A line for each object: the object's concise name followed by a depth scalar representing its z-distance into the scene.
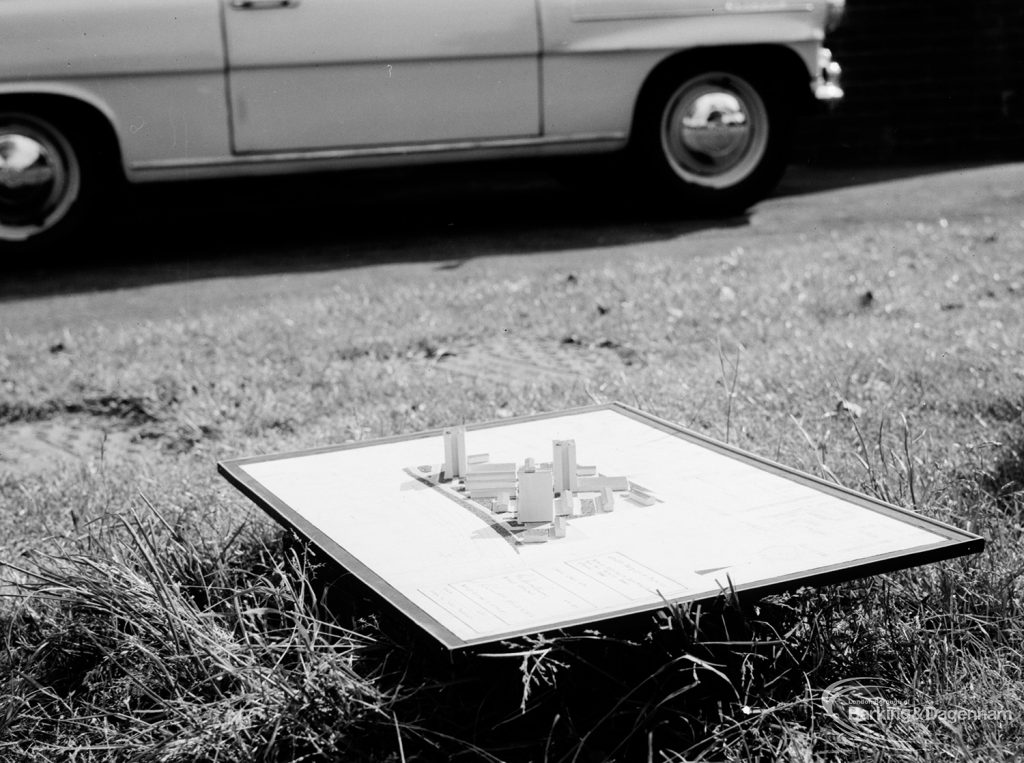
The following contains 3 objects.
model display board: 1.94
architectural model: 2.21
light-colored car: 6.50
